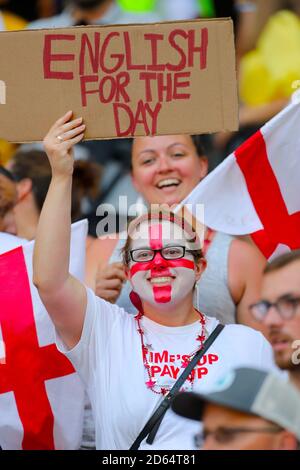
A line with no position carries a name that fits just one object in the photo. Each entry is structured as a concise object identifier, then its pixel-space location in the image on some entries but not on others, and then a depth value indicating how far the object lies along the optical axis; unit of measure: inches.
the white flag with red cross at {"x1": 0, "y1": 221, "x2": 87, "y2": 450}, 310.5
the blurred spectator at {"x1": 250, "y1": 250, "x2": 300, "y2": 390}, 276.7
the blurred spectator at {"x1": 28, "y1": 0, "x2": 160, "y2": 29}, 509.0
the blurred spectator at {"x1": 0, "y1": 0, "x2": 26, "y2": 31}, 525.7
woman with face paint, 271.9
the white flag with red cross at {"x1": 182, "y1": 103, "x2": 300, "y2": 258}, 331.9
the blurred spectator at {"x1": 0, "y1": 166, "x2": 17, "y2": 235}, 348.2
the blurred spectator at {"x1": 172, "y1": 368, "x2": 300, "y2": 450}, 189.2
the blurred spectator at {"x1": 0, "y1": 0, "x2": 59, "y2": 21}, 543.8
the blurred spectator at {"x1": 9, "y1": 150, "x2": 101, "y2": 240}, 372.5
